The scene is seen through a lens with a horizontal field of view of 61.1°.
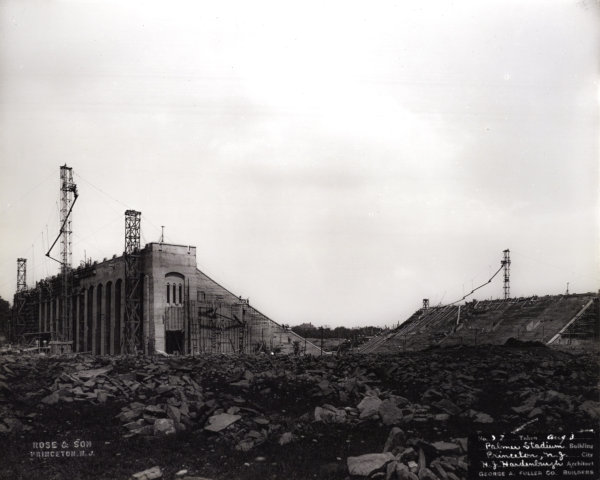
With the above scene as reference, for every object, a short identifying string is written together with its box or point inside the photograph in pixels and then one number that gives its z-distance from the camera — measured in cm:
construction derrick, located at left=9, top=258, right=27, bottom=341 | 6556
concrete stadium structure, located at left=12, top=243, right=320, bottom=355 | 4006
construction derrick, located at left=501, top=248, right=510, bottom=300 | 4948
